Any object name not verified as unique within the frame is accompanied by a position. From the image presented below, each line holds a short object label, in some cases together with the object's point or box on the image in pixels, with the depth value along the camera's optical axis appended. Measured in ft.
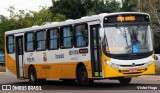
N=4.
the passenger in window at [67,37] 75.92
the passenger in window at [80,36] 72.13
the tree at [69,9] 245.86
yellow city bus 67.31
